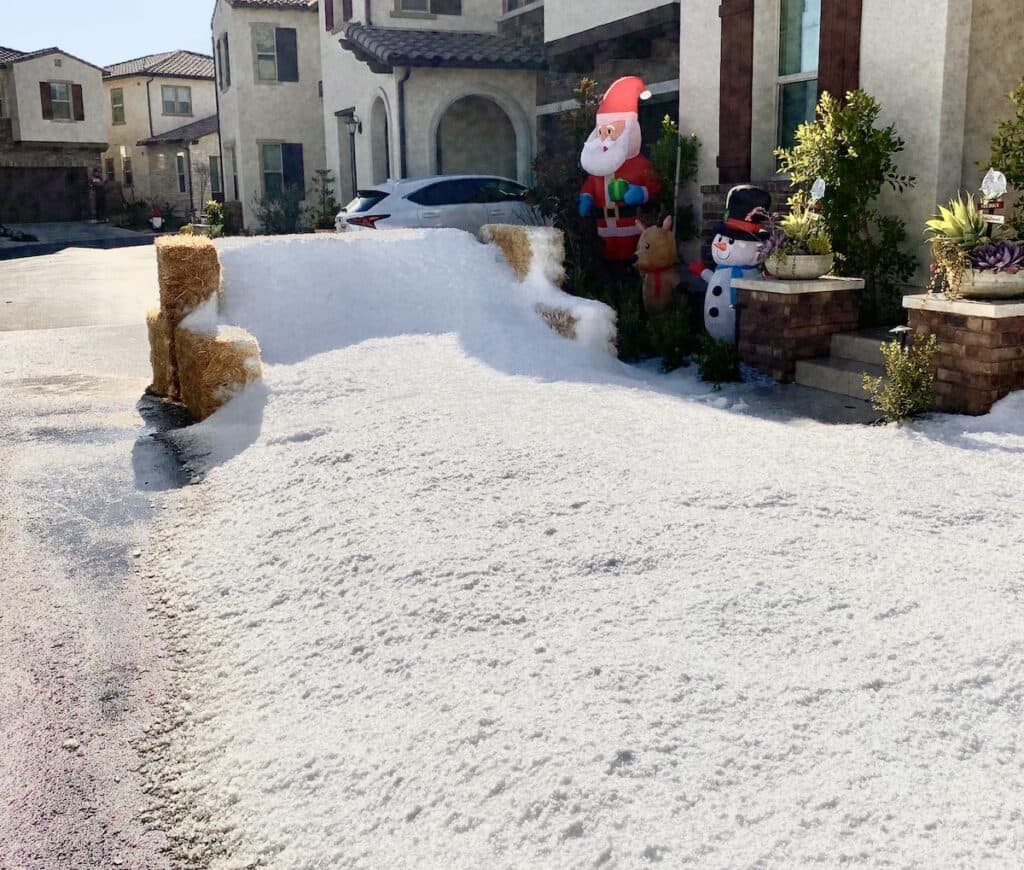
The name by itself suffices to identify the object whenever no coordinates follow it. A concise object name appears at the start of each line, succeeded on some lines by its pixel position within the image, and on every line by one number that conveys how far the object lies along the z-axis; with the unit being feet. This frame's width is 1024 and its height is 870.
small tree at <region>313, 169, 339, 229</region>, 75.61
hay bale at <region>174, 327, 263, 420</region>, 23.58
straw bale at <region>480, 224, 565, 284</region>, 31.37
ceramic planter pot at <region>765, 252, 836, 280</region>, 26.61
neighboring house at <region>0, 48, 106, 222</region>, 132.26
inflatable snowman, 29.35
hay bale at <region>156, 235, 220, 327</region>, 26.32
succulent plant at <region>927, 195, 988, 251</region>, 21.66
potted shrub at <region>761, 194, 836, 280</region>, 26.66
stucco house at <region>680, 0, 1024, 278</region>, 27.04
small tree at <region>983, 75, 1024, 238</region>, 24.54
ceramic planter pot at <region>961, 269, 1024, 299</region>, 20.86
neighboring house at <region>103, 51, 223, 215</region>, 140.36
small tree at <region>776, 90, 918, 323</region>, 27.45
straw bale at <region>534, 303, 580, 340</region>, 28.81
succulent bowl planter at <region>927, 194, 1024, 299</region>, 20.97
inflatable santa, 36.17
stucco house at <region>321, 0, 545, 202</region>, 60.23
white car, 47.62
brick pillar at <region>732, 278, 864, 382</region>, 26.61
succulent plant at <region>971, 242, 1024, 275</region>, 20.95
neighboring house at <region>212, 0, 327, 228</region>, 88.12
